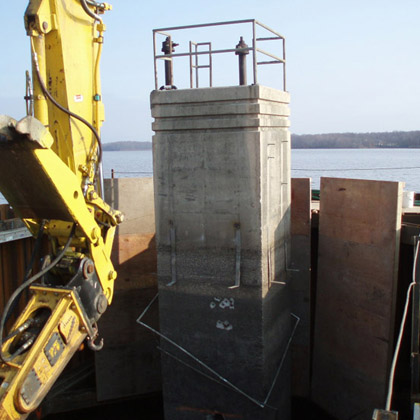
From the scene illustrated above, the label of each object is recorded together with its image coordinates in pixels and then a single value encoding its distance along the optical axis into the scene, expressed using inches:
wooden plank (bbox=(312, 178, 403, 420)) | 362.9
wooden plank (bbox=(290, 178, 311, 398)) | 411.5
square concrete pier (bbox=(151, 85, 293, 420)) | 334.3
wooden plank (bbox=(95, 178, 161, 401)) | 422.3
